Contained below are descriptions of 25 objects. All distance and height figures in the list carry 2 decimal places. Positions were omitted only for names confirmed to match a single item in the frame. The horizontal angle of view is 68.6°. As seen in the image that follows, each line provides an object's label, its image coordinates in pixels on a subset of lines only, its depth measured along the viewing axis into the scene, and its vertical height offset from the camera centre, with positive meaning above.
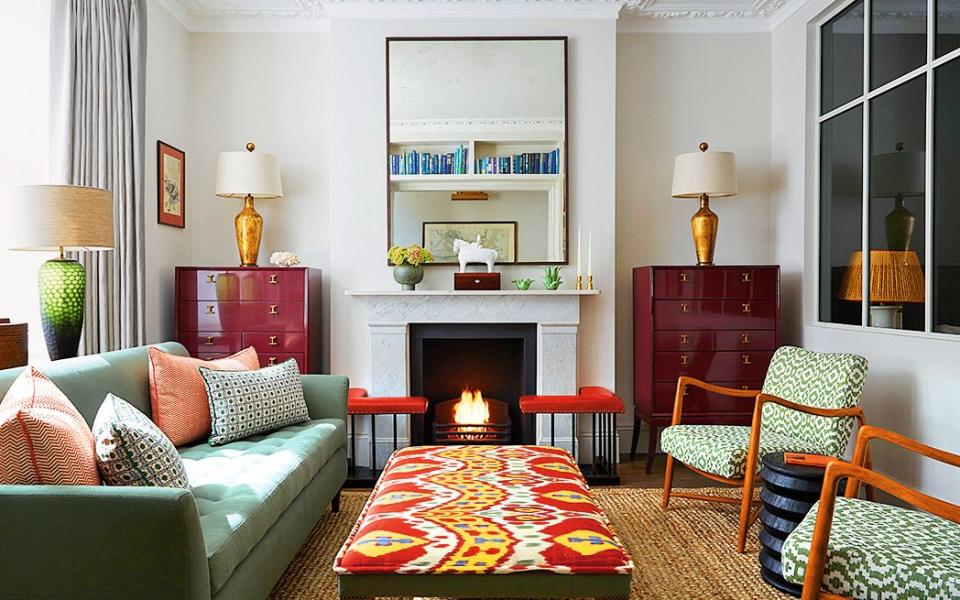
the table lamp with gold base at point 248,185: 4.33 +0.65
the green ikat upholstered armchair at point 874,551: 1.76 -0.69
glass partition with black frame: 3.25 +0.66
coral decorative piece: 4.42 +0.20
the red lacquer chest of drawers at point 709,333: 4.29 -0.26
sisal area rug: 2.62 -1.11
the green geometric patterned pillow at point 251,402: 2.92 -0.48
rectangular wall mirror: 4.54 +1.04
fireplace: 4.47 -0.59
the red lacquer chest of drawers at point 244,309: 4.25 -0.12
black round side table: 2.63 -0.82
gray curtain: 3.22 +0.78
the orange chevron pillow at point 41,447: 1.67 -0.38
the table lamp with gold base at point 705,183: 4.32 +0.66
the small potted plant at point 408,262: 4.37 +0.17
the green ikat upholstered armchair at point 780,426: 2.96 -0.62
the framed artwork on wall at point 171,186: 4.27 +0.65
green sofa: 1.63 -0.63
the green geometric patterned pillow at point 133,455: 1.84 -0.44
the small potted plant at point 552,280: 4.40 +0.06
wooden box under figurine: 4.45 +0.06
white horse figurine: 4.50 +0.22
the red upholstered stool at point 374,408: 4.03 -0.68
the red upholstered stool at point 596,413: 4.07 -0.73
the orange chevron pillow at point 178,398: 2.80 -0.44
